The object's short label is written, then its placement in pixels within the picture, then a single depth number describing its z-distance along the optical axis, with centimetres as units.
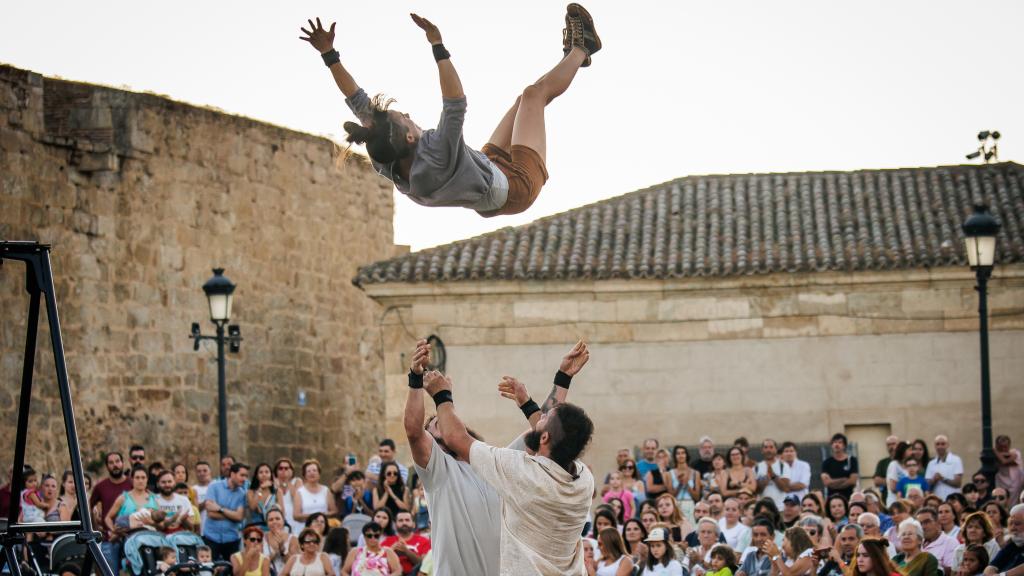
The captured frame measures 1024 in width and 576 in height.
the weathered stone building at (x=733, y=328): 2273
